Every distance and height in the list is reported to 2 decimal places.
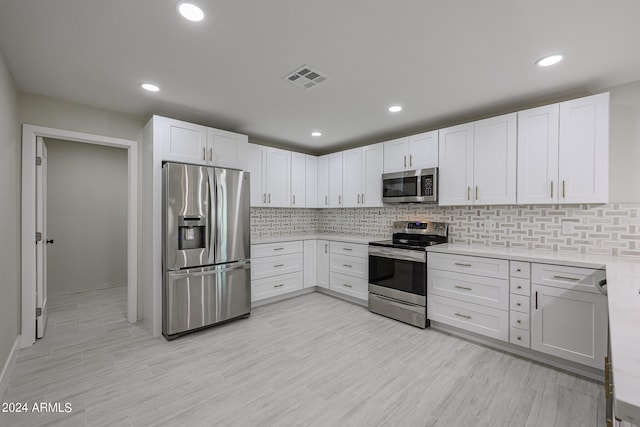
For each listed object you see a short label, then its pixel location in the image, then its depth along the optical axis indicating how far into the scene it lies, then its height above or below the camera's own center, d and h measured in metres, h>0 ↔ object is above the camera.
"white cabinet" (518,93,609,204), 2.41 +0.56
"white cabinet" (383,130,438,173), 3.46 +0.78
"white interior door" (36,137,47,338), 2.78 -0.26
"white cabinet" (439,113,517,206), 2.87 +0.55
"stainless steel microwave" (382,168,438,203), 3.41 +0.34
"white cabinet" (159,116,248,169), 3.00 +0.78
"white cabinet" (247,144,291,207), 4.07 +0.57
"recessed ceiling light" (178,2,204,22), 1.56 +1.14
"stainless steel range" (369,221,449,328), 3.16 -0.71
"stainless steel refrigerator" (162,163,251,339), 2.89 -0.39
